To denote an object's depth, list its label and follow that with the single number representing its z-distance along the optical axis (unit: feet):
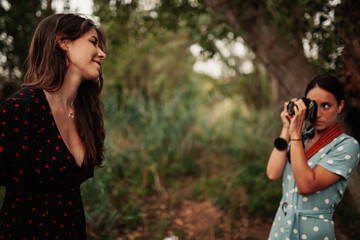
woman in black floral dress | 4.56
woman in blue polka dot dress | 5.49
